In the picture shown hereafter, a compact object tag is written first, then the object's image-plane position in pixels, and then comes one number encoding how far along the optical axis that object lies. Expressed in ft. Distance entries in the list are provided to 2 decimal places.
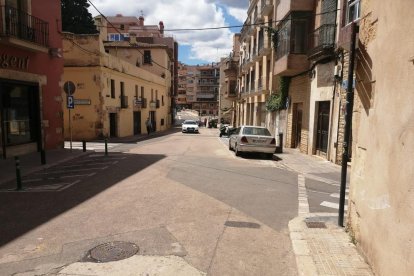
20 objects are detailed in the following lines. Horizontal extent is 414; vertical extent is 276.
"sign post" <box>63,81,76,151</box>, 47.16
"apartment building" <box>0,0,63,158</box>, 41.14
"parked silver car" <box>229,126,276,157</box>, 49.44
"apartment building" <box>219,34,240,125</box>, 159.02
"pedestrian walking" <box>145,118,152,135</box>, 108.91
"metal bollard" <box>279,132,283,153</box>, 56.85
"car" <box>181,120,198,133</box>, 117.80
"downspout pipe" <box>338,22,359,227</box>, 16.71
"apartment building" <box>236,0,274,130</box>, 84.79
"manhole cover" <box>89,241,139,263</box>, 14.46
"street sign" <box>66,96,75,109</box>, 47.24
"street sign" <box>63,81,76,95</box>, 47.14
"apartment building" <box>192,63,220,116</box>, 344.49
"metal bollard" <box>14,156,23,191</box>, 27.04
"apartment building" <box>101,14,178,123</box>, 188.30
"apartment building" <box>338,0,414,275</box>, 10.74
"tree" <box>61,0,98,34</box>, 126.72
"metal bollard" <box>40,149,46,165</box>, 38.58
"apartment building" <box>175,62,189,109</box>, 389.19
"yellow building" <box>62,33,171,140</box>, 76.18
